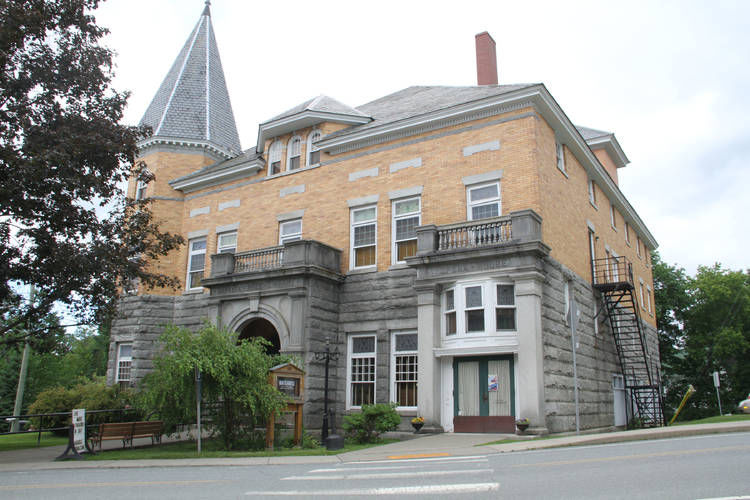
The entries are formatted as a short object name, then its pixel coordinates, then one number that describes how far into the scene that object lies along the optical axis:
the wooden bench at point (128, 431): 17.89
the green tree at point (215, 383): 16.30
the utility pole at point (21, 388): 34.38
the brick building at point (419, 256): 19.14
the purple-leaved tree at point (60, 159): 16.67
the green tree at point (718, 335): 48.97
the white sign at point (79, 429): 16.88
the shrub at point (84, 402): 23.60
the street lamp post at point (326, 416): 18.39
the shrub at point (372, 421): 18.20
